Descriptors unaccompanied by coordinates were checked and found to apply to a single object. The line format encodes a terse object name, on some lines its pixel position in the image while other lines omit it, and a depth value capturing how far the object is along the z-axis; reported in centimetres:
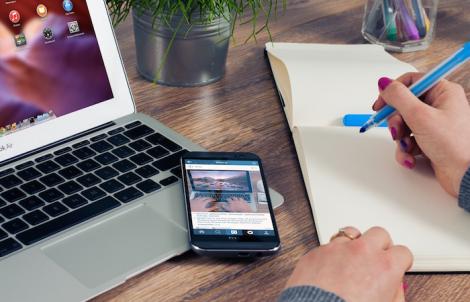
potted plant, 102
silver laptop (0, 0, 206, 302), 80
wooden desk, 81
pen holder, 122
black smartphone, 82
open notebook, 86
